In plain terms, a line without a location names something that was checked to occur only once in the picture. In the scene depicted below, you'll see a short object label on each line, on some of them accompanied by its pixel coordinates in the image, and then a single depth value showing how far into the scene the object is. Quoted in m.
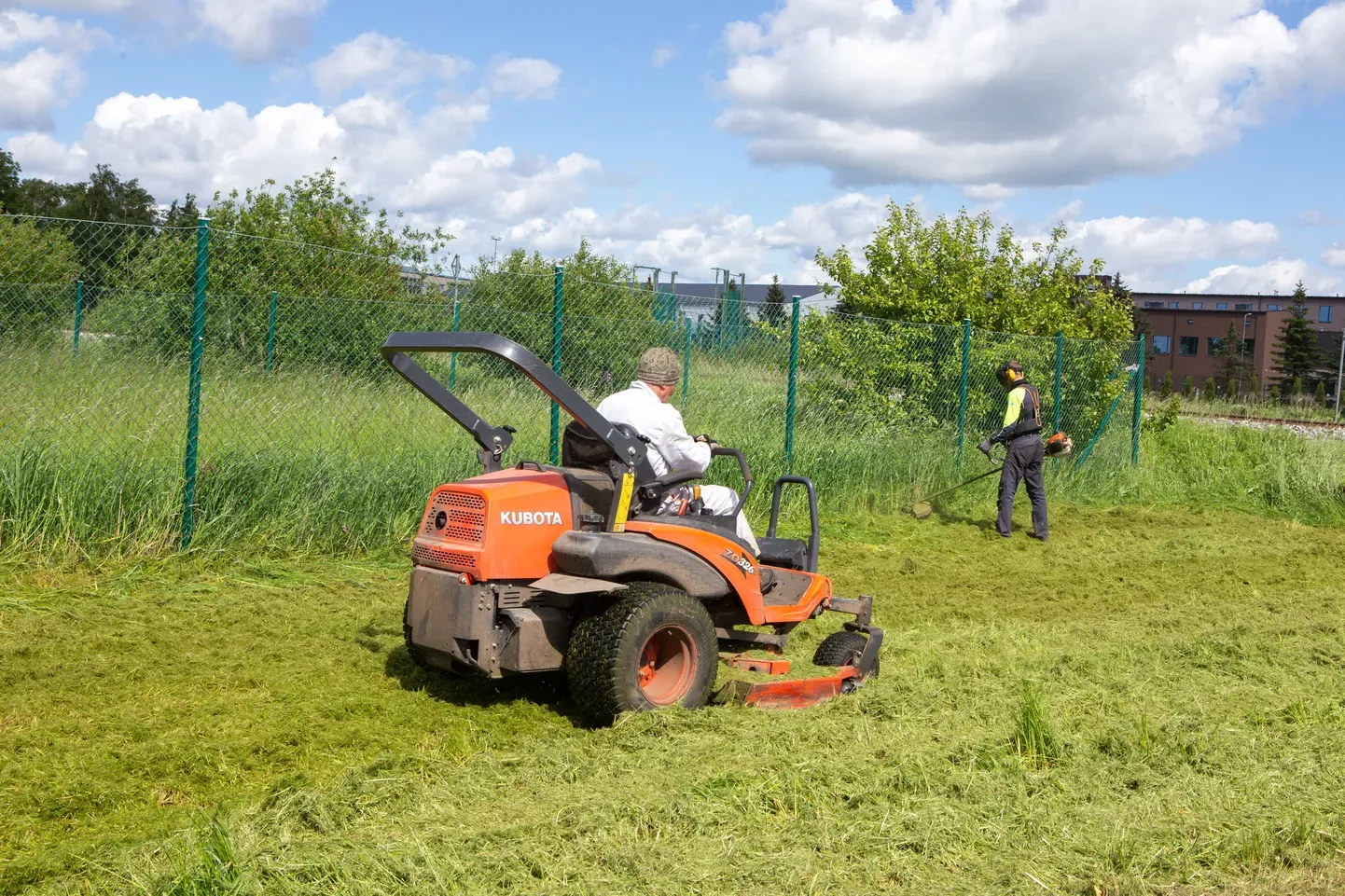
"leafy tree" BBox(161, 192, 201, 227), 30.20
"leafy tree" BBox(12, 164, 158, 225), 47.47
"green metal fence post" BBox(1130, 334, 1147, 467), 16.08
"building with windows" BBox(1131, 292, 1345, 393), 61.34
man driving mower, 5.56
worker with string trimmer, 11.62
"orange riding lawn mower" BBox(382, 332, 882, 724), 4.99
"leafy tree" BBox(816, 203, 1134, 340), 15.03
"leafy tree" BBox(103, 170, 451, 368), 8.00
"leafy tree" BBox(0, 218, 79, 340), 7.79
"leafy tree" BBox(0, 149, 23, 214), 47.22
